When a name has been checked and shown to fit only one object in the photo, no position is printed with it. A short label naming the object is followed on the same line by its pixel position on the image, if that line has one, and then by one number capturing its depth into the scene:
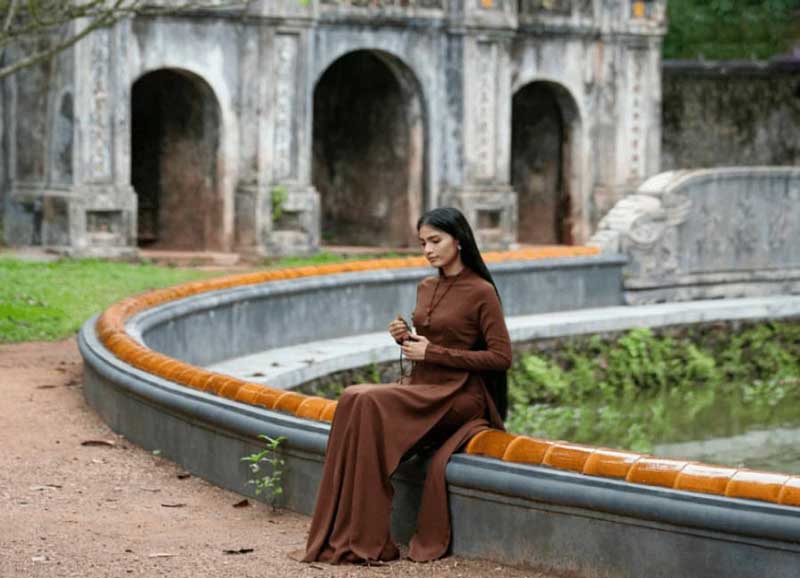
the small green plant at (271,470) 8.45
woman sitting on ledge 7.37
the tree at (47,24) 14.40
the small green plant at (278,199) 23.06
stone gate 22.09
